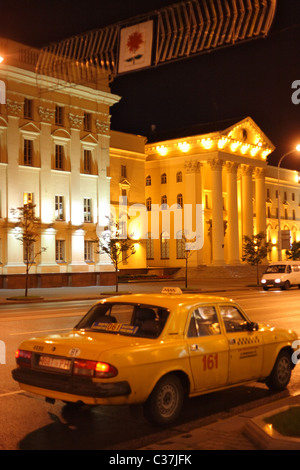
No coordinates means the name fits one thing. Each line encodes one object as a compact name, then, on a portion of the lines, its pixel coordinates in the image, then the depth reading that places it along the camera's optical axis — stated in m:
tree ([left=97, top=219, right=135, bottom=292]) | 35.66
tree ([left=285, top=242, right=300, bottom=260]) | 67.12
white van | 39.72
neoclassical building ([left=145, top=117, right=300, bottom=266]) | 67.00
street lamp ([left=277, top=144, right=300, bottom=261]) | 47.50
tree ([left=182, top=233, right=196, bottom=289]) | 66.65
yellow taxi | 6.65
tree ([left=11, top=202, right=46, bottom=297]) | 32.03
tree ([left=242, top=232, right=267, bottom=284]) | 48.28
